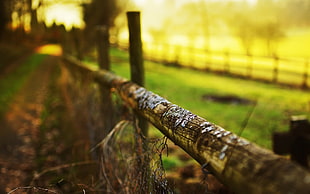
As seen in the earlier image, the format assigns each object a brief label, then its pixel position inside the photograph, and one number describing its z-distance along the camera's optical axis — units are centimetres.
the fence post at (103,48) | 420
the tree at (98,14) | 2717
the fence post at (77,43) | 736
